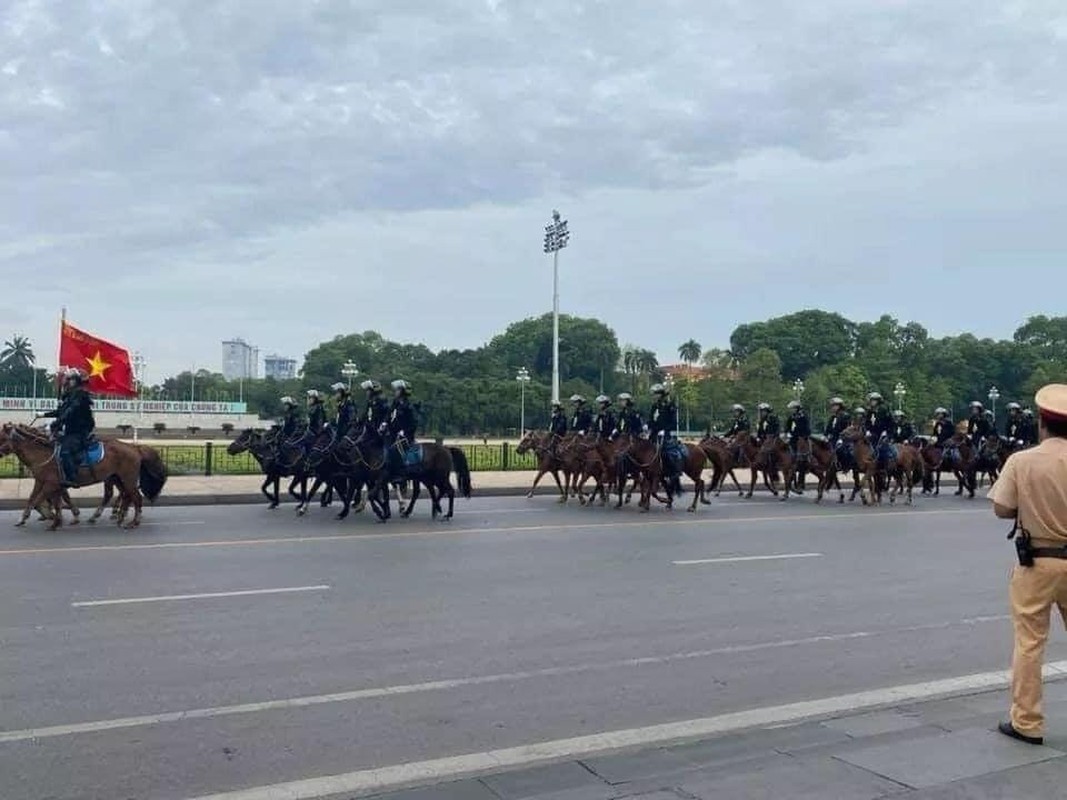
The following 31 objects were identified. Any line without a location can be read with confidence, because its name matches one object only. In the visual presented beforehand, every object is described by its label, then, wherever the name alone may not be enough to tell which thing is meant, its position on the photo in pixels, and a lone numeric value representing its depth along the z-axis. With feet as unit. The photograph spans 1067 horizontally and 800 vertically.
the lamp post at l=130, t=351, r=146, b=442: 257.98
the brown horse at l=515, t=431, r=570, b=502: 77.46
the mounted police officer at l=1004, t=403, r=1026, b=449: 95.65
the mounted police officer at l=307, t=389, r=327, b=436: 66.69
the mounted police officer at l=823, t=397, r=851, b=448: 86.63
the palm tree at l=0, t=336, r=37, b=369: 470.39
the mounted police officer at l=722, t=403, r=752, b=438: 87.97
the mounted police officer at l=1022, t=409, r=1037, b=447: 95.97
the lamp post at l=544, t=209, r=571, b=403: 186.29
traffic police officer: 18.29
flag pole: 56.18
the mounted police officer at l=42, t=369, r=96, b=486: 52.80
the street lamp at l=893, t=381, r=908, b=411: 234.33
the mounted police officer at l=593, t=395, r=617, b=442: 77.05
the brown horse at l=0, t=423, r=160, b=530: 52.70
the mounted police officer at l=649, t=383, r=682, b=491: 71.26
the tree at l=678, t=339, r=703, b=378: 473.26
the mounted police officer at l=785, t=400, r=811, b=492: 83.30
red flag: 71.41
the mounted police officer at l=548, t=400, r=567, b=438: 81.35
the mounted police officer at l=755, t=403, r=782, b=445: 86.48
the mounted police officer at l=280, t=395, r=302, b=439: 68.15
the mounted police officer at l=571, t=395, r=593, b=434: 79.23
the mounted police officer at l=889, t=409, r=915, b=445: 88.06
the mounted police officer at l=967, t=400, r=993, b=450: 95.45
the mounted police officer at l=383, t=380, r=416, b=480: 61.16
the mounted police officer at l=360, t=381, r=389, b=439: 62.03
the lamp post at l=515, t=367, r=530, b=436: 250.82
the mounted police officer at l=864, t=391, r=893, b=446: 86.53
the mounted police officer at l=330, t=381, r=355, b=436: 63.21
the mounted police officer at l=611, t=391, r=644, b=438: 74.49
